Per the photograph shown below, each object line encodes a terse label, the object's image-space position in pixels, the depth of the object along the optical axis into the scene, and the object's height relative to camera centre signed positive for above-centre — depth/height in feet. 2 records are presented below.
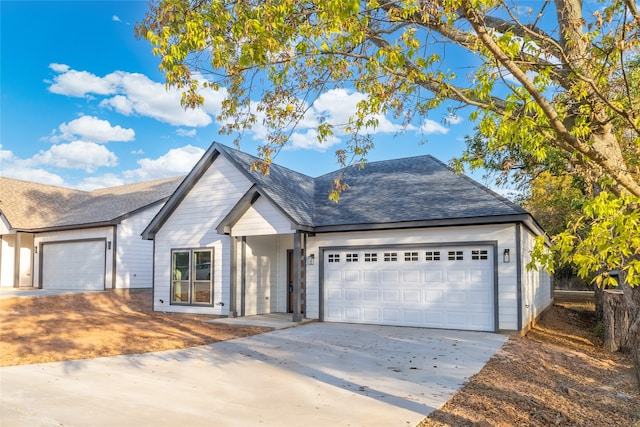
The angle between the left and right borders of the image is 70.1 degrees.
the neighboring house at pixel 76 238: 67.67 +0.63
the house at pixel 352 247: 37.83 -0.62
